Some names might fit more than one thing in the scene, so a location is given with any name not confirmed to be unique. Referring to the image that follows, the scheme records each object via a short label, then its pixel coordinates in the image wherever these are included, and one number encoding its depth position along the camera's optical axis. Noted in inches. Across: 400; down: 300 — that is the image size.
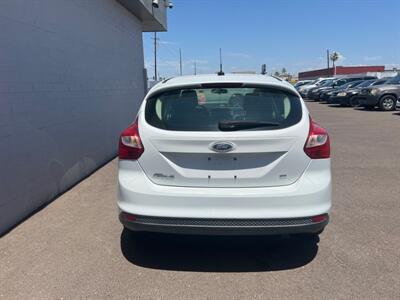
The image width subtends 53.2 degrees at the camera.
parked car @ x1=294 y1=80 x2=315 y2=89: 1602.5
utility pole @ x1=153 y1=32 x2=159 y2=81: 2258.6
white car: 129.6
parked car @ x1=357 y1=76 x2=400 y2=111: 757.3
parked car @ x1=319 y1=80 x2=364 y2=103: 996.2
